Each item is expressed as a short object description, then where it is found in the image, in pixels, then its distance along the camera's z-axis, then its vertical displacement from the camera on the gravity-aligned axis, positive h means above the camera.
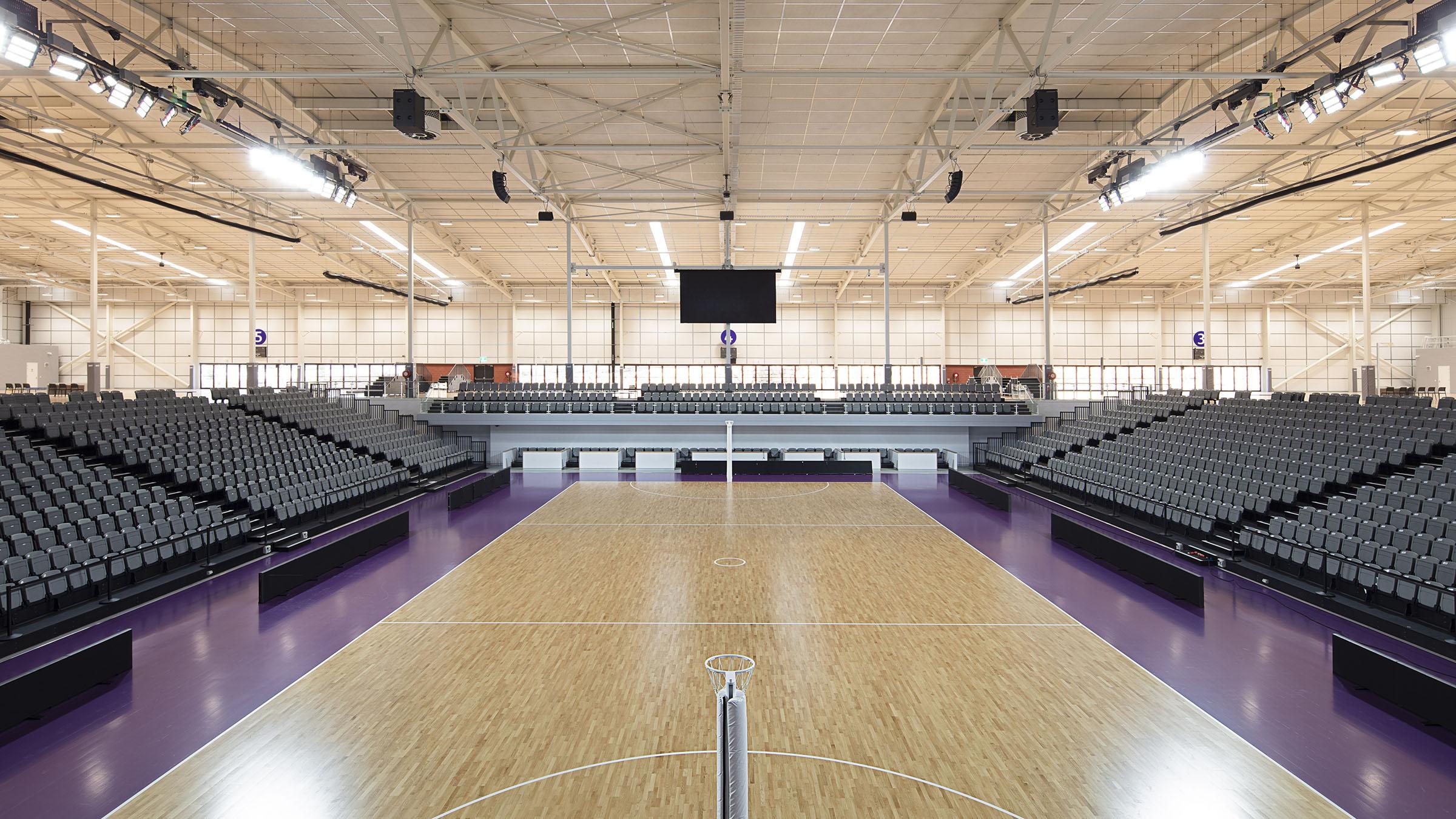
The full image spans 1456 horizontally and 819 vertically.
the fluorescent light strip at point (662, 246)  24.40 +6.85
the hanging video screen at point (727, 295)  21.64 +3.83
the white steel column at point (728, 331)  20.56 +3.14
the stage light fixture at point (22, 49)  8.15 +4.53
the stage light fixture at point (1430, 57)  8.34 +4.38
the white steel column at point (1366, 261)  18.90 +4.25
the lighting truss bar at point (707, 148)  14.12 +6.11
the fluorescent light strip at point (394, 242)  24.19 +6.78
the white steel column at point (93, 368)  17.81 +1.36
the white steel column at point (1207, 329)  19.69 +2.40
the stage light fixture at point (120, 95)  9.81 +4.74
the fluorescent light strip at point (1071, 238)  24.36 +6.58
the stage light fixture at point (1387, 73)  8.88 +4.49
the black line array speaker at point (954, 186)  14.96 +5.16
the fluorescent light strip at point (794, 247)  25.30 +6.88
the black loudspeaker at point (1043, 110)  11.08 +4.97
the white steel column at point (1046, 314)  21.45 +3.13
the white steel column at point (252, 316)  20.17 +3.27
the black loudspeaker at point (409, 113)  10.90 +4.90
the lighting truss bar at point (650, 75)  10.46 +5.60
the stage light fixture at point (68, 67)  8.95 +4.73
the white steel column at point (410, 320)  21.66 +3.16
